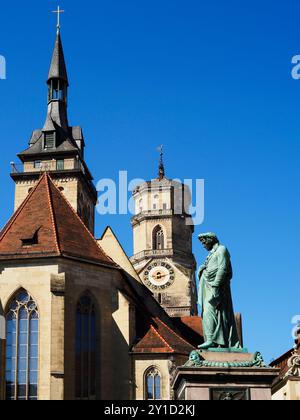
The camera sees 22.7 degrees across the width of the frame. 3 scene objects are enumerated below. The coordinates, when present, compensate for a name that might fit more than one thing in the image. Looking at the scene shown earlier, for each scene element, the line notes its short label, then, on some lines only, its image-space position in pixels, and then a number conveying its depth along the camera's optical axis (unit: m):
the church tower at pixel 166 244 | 74.34
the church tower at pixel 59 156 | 53.72
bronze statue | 12.60
